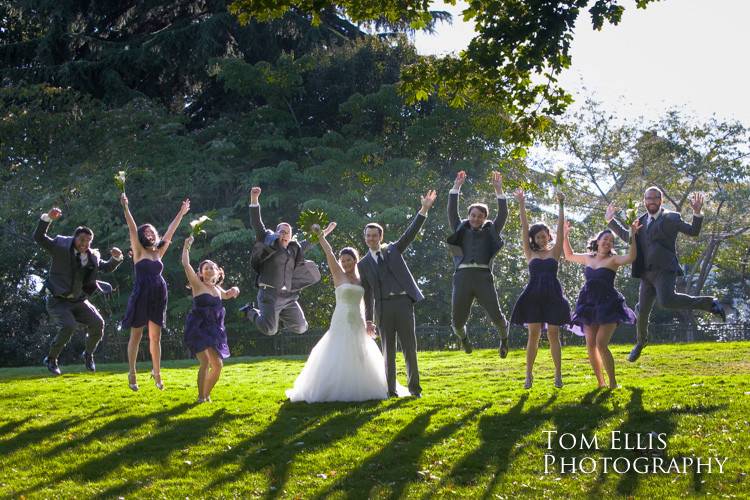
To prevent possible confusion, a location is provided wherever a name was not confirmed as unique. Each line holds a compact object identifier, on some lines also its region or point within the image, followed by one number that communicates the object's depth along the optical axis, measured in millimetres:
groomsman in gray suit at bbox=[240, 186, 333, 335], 16609
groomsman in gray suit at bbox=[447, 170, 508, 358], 14562
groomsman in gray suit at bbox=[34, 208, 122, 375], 16281
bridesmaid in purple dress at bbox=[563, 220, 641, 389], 14234
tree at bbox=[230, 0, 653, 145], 15789
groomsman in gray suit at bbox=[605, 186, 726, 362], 14789
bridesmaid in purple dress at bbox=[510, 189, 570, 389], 14289
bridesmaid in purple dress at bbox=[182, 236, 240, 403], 14336
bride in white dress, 14242
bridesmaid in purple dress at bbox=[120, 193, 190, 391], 15000
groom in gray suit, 14297
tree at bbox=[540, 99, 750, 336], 41875
